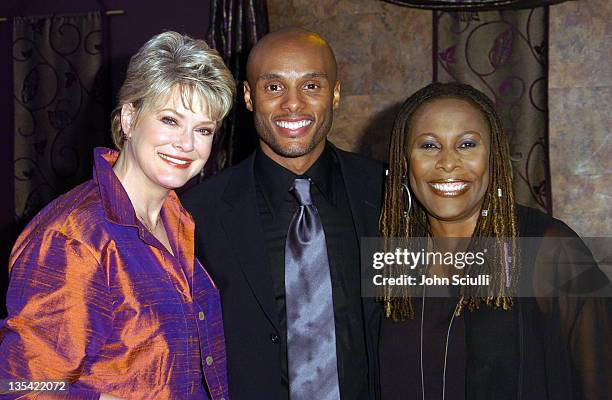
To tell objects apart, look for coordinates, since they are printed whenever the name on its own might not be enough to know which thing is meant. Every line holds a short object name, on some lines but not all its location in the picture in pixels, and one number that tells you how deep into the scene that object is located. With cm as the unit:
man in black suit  214
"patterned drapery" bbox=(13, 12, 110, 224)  450
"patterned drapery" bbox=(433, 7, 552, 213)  393
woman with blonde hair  153
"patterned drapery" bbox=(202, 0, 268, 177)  396
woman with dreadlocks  192
